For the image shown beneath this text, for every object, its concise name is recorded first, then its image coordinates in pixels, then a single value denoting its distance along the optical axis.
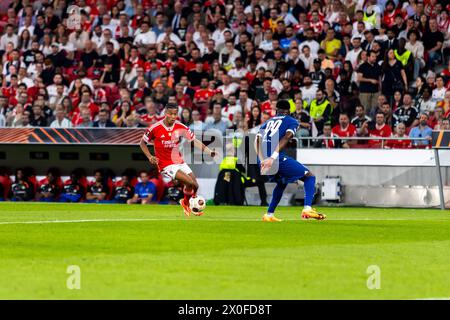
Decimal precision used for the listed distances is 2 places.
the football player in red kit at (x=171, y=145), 20.41
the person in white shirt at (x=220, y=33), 30.12
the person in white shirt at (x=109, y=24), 32.56
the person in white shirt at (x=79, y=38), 32.66
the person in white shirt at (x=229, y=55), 29.48
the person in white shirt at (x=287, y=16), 29.67
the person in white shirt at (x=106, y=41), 31.86
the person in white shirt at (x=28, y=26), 33.88
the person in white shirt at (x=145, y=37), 31.36
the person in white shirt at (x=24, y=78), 31.83
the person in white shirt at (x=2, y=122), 30.44
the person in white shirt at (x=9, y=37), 33.66
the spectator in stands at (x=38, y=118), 29.75
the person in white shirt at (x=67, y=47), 32.72
